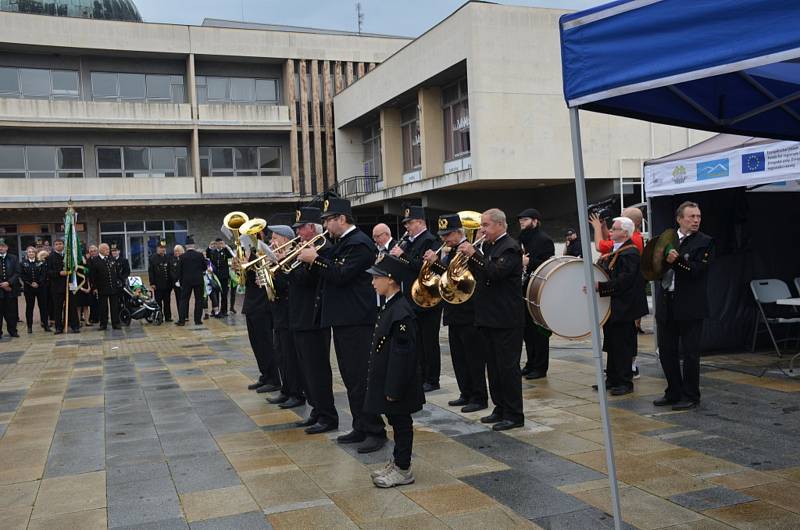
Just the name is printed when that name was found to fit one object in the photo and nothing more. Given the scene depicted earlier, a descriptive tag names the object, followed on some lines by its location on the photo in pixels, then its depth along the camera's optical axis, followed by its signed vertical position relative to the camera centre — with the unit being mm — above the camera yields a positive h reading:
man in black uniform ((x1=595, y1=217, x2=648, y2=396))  7582 -632
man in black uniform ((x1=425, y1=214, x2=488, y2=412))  7285 -925
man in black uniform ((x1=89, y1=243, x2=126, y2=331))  16891 -314
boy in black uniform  5105 -841
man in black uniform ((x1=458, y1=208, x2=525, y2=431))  6590 -518
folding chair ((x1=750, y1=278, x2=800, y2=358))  9422 -721
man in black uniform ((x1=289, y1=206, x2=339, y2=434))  6781 -801
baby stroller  18109 -1011
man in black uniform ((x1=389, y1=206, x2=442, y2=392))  8148 -654
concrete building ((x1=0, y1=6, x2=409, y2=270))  32469 +6458
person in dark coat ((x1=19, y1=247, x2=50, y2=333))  17531 -267
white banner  7762 +782
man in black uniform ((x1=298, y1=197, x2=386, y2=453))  6289 -433
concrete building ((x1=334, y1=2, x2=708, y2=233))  24578 +4312
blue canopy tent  3158 +918
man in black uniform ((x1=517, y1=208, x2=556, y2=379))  8578 -179
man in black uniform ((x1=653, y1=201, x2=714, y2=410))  6996 -629
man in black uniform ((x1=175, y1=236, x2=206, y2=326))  17484 -302
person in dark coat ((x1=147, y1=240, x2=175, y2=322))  18125 -252
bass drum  7152 -520
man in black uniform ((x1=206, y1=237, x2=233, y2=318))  19375 -164
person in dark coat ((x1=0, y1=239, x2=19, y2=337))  16188 -383
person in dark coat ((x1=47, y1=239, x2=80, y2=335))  16859 -362
